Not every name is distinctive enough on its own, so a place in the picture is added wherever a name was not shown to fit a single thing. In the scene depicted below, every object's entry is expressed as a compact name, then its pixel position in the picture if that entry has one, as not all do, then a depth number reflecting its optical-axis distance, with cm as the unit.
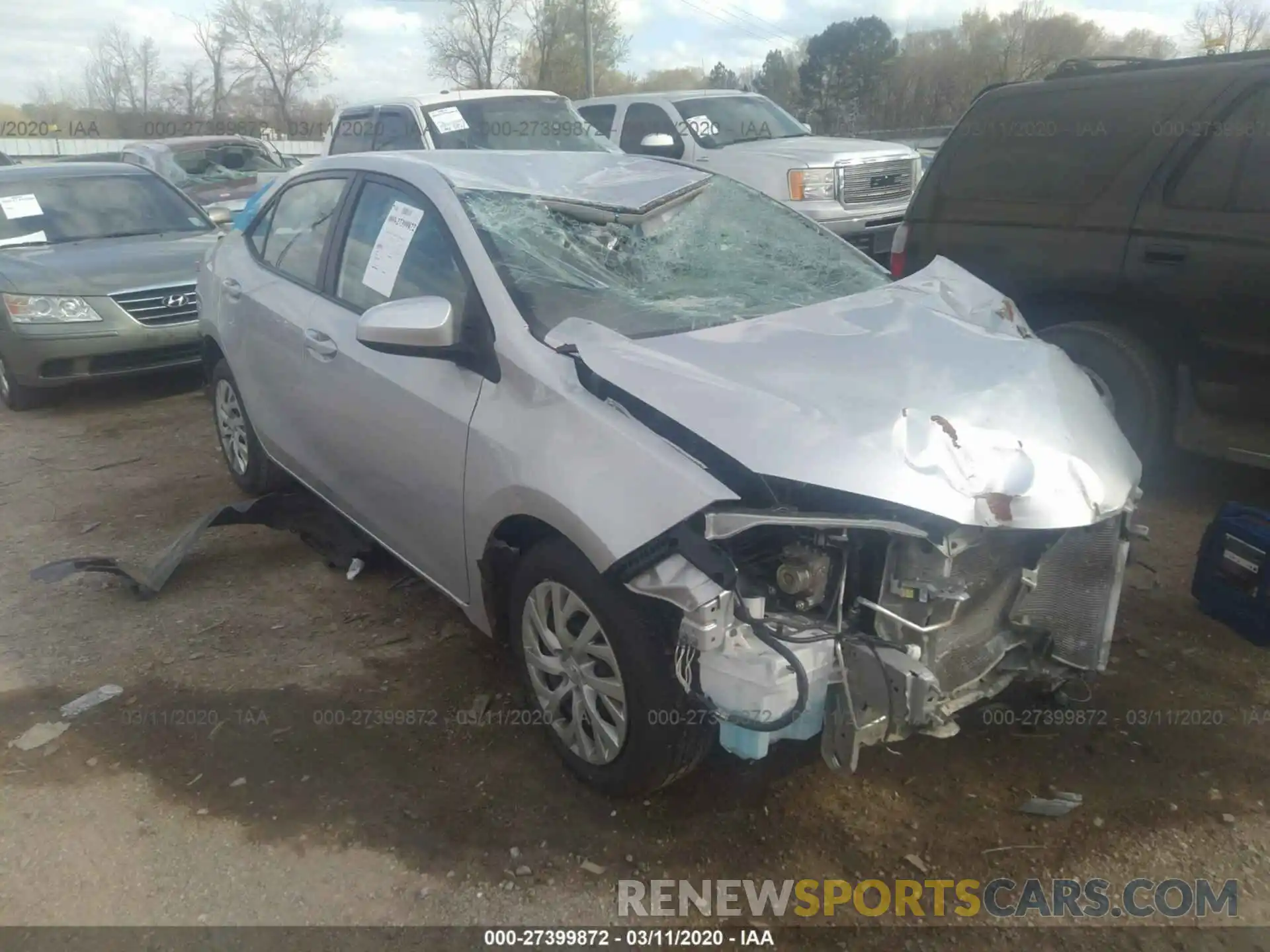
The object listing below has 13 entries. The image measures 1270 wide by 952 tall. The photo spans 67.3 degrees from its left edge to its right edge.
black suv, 421
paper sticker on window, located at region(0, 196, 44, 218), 742
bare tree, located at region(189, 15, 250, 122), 5128
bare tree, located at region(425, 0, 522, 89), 4497
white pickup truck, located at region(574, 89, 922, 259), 925
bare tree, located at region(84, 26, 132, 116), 5412
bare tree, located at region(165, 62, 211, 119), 5325
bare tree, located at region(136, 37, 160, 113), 5538
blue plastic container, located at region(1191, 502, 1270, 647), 348
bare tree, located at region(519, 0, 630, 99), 4300
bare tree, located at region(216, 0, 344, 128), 5181
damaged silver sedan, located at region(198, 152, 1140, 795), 229
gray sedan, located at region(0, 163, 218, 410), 669
